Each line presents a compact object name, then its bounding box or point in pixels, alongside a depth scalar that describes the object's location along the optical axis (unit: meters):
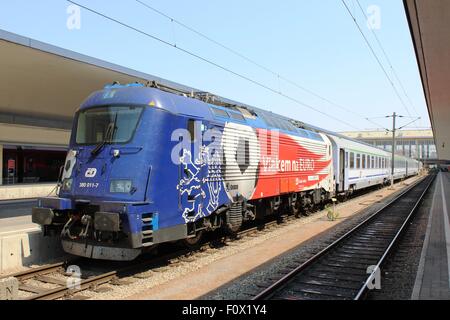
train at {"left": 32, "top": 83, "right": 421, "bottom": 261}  7.11
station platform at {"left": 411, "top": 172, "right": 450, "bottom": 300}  6.36
